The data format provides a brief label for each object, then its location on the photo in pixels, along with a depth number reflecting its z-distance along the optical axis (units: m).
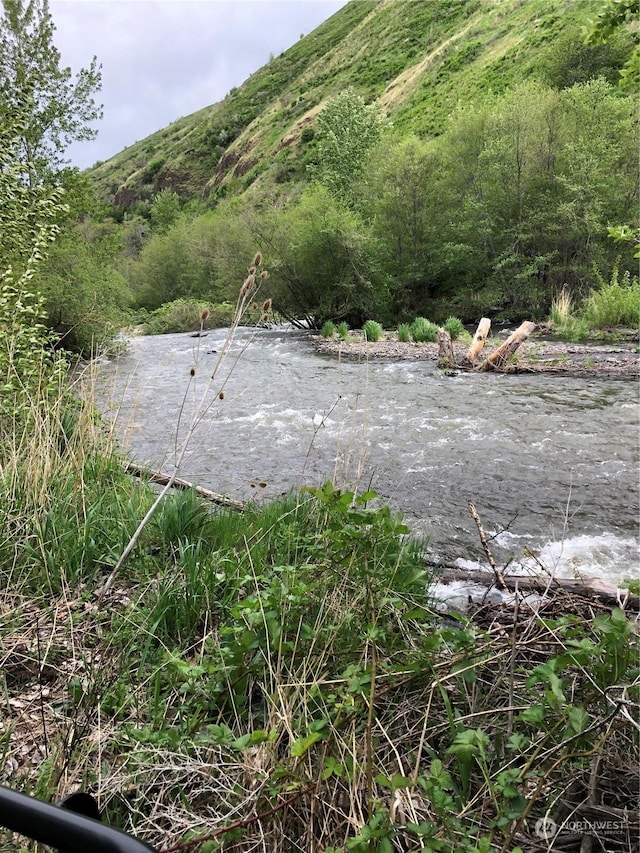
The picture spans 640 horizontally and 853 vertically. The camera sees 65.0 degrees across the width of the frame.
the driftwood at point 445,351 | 12.91
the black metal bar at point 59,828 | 0.60
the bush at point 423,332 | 17.58
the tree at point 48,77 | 12.79
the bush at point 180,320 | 27.62
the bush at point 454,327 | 17.82
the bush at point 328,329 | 20.69
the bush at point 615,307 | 15.67
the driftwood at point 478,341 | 13.11
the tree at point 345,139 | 36.53
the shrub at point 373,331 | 18.64
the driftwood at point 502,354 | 12.54
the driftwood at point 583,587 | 2.72
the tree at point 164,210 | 69.00
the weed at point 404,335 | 17.84
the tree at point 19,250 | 3.95
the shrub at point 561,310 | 17.61
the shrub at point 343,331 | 19.15
